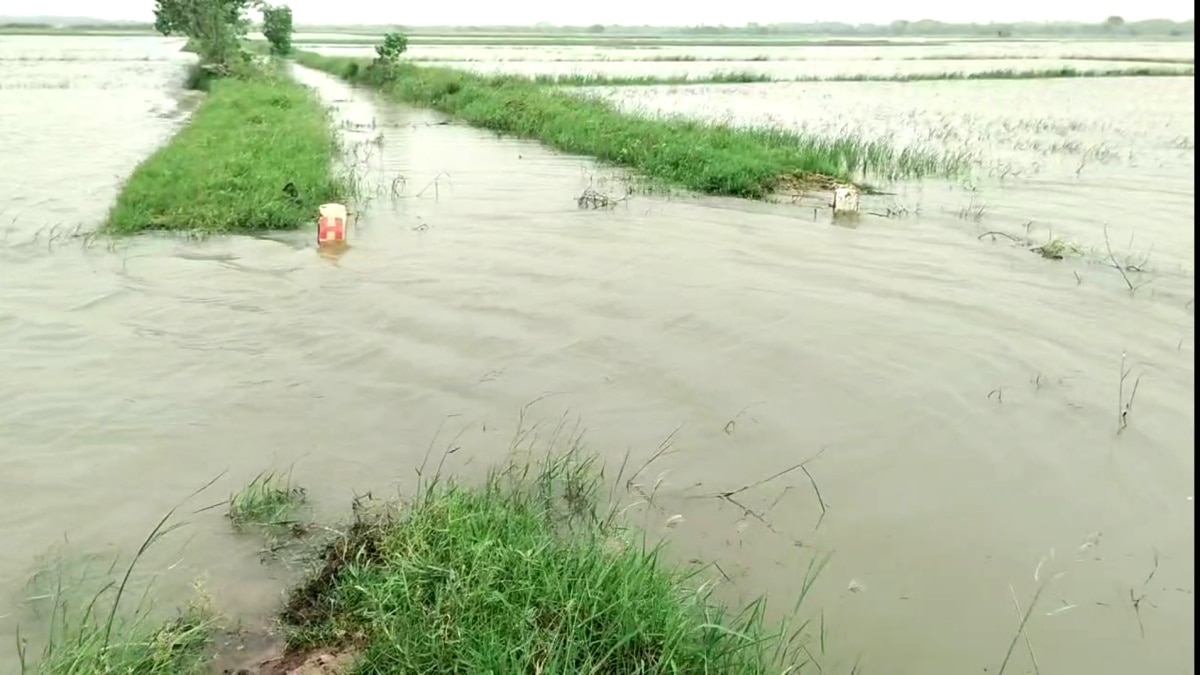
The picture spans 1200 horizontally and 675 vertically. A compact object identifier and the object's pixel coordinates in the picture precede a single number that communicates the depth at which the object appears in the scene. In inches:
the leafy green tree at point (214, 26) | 1354.6
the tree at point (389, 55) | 1321.4
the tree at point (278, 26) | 1932.8
